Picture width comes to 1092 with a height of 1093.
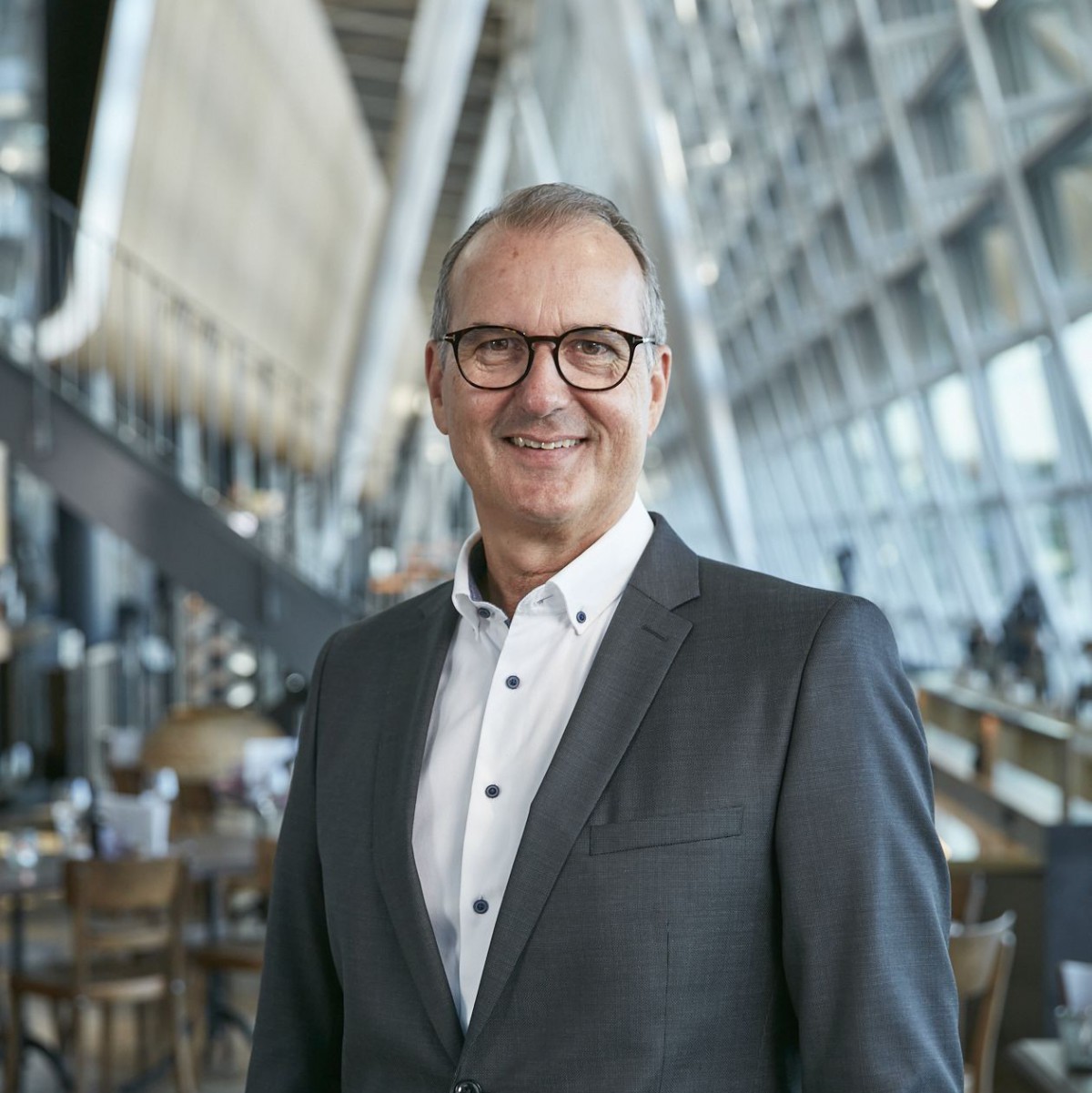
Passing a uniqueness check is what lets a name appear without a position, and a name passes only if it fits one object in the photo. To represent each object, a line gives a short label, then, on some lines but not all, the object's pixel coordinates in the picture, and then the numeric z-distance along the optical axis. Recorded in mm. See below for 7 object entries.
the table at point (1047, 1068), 3301
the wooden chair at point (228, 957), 5359
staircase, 7461
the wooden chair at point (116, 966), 5059
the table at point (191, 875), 5367
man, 1251
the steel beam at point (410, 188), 13680
